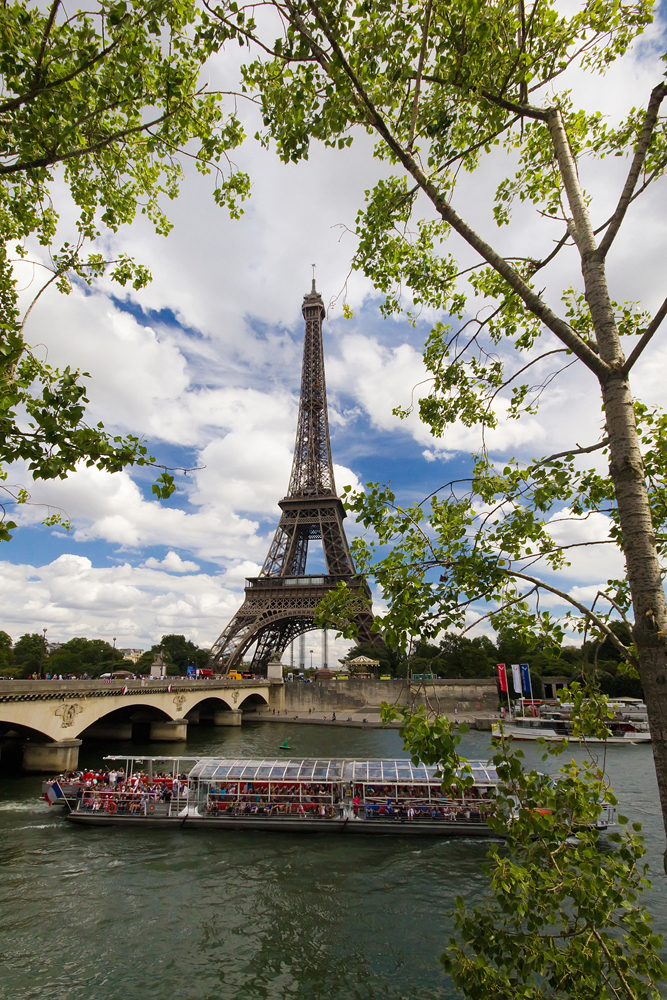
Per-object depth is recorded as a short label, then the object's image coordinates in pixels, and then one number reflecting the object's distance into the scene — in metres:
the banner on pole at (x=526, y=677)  55.09
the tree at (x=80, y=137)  4.09
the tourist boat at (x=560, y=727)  43.56
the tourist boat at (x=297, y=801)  20.64
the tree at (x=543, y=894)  3.43
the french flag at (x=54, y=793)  22.62
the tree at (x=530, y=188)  3.66
